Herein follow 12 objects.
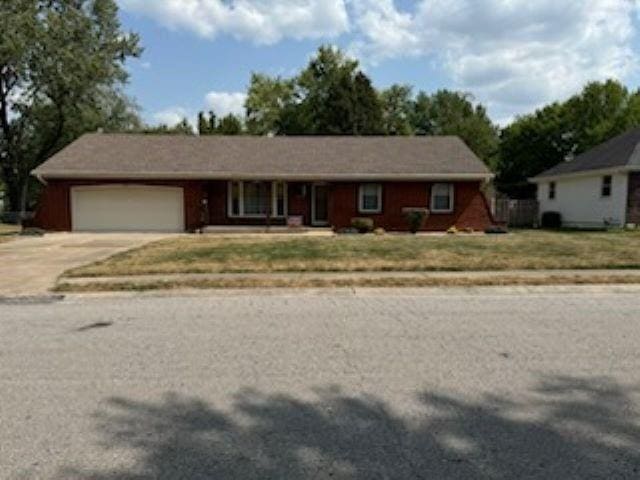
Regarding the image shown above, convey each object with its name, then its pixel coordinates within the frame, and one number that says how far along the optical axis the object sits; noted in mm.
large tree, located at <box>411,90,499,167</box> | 59844
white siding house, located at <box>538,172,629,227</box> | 25734
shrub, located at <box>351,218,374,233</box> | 23016
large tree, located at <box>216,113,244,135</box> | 50375
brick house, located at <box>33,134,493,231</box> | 23891
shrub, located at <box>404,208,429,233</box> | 23328
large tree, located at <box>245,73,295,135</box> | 56156
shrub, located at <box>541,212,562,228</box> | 30442
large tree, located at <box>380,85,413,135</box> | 57556
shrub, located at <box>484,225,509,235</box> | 22784
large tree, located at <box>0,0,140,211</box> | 31719
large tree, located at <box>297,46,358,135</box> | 47344
